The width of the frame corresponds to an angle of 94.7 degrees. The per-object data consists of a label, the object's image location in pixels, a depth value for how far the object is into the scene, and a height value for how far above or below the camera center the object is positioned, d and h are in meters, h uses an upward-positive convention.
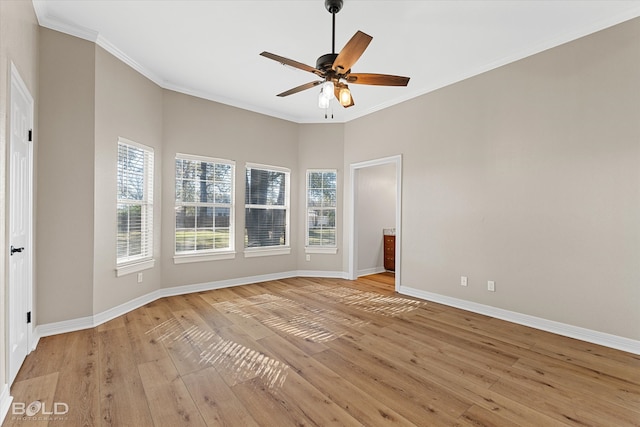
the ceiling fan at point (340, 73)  2.15 +1.16
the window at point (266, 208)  5.33 +0.09
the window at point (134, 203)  3.70 +0.12
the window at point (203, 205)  4.59 +0.12
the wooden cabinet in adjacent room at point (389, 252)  6.35 -0.84
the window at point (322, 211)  5.89 +0.04
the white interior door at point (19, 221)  2.18 -0.07
